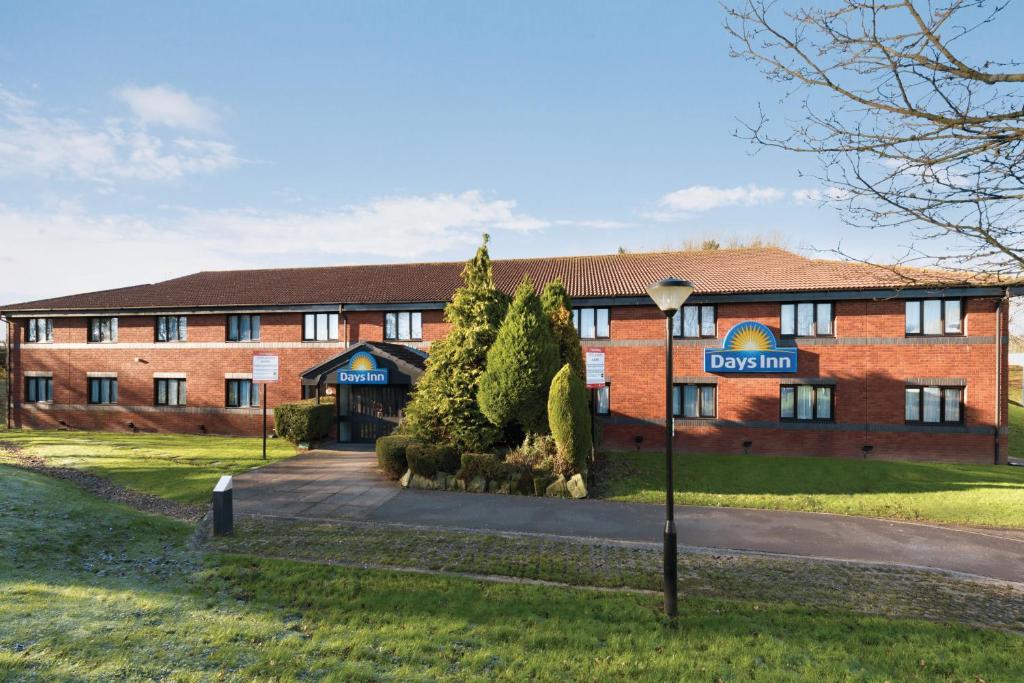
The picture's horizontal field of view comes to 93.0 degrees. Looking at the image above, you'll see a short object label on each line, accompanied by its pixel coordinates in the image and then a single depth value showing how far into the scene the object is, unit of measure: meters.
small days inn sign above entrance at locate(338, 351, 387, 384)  19.03
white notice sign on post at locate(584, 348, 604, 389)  18.36
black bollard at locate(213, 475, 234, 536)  9.43
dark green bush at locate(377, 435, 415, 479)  14.12
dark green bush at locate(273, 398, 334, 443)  18.42
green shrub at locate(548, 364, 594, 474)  13.14
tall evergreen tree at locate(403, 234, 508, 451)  14.58
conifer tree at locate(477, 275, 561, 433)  14.00
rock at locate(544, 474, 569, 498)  12.87
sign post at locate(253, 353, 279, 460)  18.41
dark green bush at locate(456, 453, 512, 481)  13.24
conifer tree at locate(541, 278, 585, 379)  16.45
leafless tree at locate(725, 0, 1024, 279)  4.91
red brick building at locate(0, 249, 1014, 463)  17.55
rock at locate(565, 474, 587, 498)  12.75
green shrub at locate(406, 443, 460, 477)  13.56
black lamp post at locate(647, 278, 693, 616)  6.59
